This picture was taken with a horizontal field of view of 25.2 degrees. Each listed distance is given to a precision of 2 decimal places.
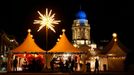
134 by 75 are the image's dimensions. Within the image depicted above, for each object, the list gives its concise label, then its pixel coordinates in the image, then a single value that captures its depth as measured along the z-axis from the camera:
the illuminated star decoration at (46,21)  31.31
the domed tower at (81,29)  92.81
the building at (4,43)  49.00
